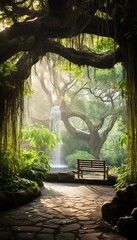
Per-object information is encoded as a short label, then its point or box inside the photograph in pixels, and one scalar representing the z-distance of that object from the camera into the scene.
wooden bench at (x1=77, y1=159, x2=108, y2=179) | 9.73
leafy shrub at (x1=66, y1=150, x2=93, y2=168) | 19.25
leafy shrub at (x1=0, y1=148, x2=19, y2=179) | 6.46
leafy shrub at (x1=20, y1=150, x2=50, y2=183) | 7.57
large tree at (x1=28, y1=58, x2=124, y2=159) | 19.50
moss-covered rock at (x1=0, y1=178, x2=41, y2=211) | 5.38
